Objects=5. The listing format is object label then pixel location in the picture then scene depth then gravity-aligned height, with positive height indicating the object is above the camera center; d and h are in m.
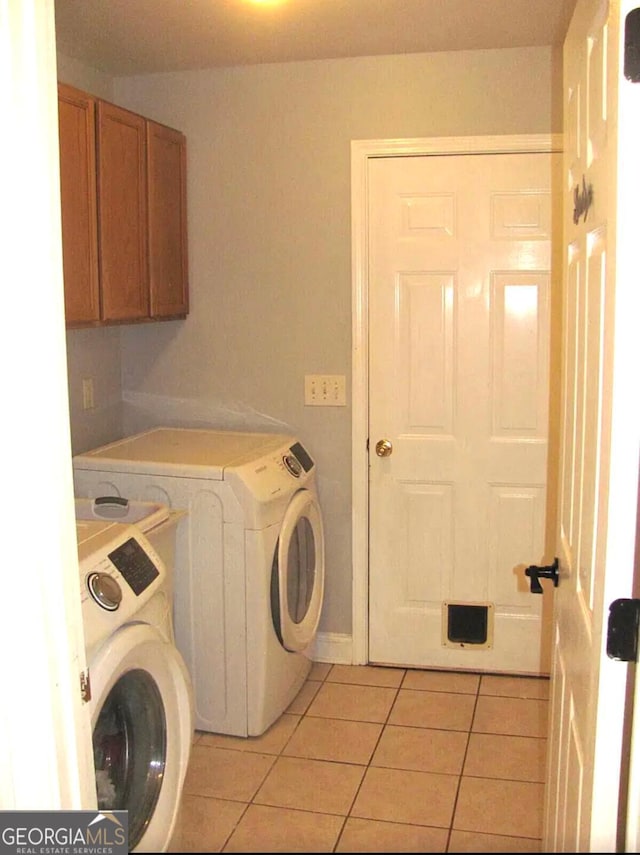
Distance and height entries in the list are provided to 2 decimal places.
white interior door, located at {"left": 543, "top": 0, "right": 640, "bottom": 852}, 1.14 -0.13
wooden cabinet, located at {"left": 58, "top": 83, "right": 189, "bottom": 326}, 2.73 +0.44
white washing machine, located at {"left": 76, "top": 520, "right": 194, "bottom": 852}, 2.04 -0.87
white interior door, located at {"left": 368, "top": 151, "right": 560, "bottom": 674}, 3.29 -0.24
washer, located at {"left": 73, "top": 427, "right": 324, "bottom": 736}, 2.88 -0.72
